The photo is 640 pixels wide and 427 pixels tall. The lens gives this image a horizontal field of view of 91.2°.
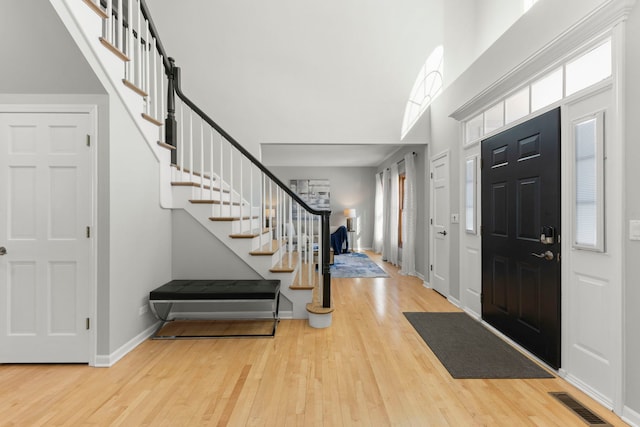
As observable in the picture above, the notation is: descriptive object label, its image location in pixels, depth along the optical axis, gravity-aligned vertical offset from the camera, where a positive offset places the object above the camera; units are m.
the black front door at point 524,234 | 2.33 -0.18
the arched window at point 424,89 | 4.80 +1.96
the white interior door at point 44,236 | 2.38 -0.17
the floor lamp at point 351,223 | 9.45 -0.30
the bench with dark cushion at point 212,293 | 2.82 -0.72
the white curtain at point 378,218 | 8.83 -0.13
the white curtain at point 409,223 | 5.81 -0.19
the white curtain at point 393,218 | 7.05 -0.11
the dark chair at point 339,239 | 8.55 -0.71
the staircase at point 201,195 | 2.64 +0.20
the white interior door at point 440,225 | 4.32 -0.17
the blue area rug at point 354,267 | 5.93 -1.14
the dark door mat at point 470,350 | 2.31 -1.17
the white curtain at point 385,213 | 7.68 +0.01
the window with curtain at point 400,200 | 7.07 +0.31
